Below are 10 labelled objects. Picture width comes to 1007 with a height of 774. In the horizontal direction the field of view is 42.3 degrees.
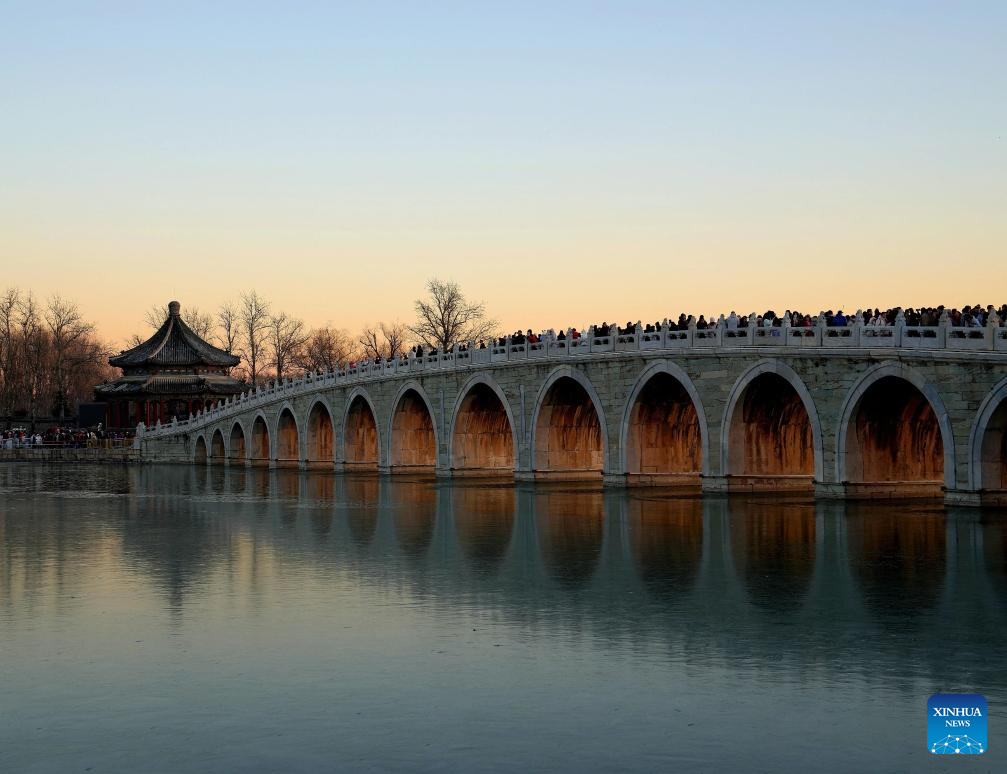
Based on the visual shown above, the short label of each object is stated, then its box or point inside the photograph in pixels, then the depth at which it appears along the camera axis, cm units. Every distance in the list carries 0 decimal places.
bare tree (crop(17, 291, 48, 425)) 10631
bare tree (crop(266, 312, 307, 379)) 11375
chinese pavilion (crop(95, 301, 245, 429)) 9150
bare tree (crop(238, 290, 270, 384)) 11294
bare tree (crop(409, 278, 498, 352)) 8725
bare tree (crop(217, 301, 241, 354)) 11562
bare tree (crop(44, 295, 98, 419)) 10688
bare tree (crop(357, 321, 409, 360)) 11118
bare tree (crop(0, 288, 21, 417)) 10819
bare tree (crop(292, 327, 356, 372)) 11844
